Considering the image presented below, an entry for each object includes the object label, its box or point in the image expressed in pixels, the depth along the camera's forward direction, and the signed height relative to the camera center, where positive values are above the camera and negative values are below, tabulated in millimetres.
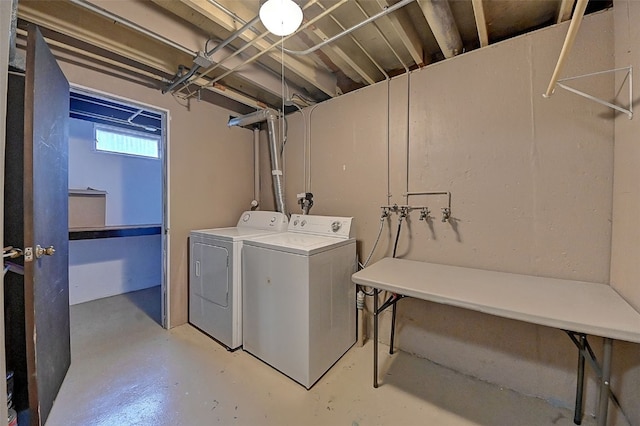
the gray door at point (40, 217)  1244 -60
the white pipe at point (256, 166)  3184 +562
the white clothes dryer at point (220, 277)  2090 -619
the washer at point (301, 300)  1700 -679
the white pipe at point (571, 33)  854 +681
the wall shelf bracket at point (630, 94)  1220 +593
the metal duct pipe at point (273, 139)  2682 +801
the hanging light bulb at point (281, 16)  1242 +1007
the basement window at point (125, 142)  3334 +954
